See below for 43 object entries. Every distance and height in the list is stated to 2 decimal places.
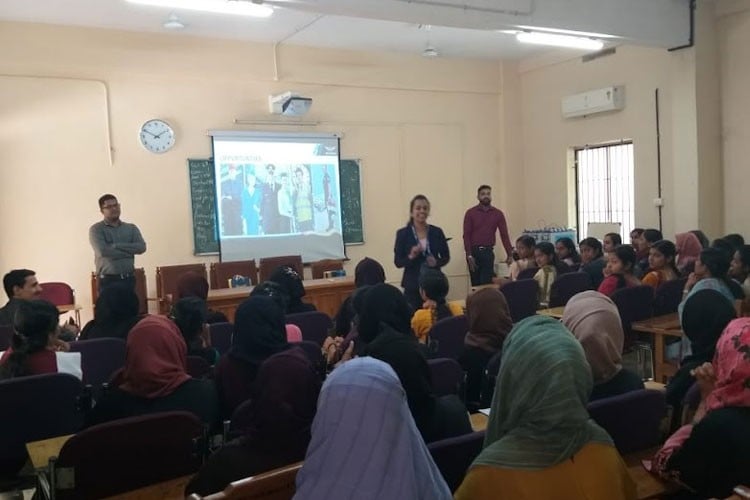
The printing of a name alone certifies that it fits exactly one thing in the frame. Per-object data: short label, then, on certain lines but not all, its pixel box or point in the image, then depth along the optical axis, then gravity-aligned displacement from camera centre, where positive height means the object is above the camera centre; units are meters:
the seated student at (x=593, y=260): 5.84 -0.57
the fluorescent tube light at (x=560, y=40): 6.66 +1.70
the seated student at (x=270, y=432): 1.91 -0.63
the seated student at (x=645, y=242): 6.81 -0.49
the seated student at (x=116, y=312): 3.73 -0.52
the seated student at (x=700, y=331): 2.69 -0.56
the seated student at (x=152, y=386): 2.59 -0.66
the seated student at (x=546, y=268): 5.80 -0.62
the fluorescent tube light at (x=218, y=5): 5.20 +1.66
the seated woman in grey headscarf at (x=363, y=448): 1.47 -0.52
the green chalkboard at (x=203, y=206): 7.82 +0.12
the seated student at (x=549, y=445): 1.67 -0.62
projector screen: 7.98 +0.21
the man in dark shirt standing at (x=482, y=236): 8.34 -0.41
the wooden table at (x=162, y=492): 2.10 -0.87
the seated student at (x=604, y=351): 2.52 -0.58
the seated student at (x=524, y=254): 6.69 -0.54
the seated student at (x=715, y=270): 4.10 -0.49
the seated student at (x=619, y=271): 4.91 -0.55
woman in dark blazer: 5.71 -0.36
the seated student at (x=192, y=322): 3.26 -0.51
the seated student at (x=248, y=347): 2.65 -0.53
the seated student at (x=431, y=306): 4.05 -0.62
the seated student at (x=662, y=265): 5.31 -0.56
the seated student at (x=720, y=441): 1.85 -0.70
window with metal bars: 8.57 +0.15
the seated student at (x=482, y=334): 3.56 -0.71
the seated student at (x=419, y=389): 2.21 -0.60
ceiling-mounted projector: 8.00 +1.29
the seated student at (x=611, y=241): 6.56 -0.43
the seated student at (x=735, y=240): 6.13 -0.46
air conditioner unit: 8.33 +1.21
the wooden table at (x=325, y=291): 6.77 -0.83
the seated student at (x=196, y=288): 4.82 -0.52
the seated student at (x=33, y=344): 2.86 -0.52
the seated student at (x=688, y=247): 6.73 -0.54
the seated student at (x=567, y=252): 6.95 -0.55
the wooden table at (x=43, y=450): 2.17 -0.77
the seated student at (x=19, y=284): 4.48 -0.40
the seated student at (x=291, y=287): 4.62 -0.52
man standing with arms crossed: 6.12 -0.23
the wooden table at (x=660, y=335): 4.34 -0.92
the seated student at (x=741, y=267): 5.17 -0.59
